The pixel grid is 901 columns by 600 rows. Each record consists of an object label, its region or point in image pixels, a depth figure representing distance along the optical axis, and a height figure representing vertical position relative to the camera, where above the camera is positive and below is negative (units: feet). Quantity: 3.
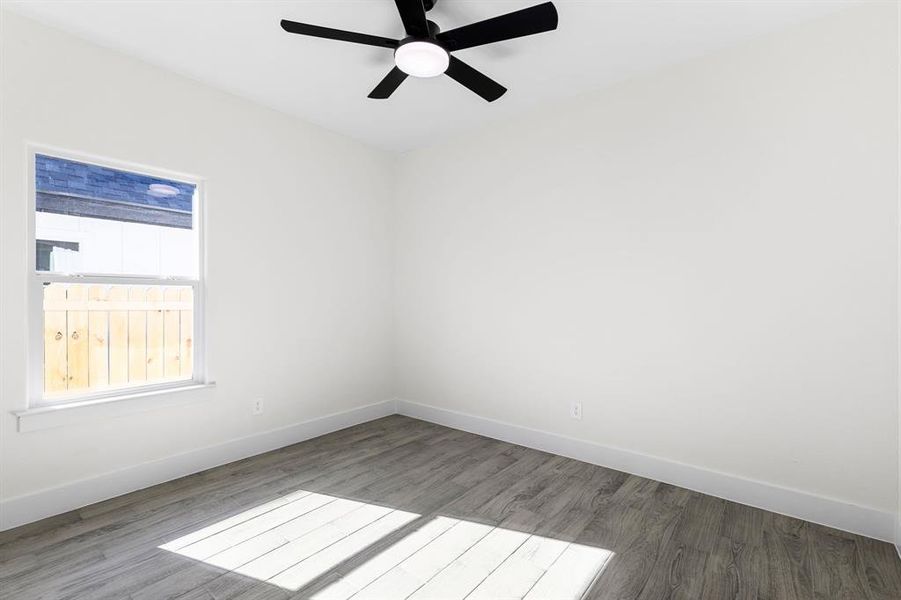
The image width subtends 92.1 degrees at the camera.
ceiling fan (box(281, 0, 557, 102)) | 6.40 +4.14
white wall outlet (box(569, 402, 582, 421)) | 10.65 -2.75
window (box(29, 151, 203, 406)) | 8.09 +0.35
